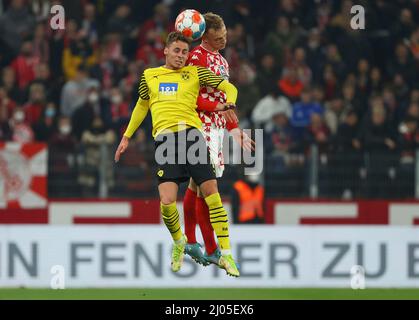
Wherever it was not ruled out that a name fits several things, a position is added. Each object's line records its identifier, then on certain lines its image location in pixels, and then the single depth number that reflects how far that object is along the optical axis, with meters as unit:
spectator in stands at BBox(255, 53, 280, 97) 21.31
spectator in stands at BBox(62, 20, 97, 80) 21.72
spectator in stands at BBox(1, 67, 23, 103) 21.06
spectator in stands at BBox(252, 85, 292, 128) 20.75
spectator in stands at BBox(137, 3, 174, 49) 22.17
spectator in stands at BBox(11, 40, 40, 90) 21.47
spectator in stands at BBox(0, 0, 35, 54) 22.12
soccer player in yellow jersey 12.68
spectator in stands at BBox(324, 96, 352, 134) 20.86
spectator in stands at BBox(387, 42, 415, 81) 22.06
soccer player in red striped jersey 13.02
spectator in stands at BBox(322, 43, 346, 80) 21.94
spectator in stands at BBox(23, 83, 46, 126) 20.73
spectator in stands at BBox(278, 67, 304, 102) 21.22
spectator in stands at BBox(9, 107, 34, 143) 20.36
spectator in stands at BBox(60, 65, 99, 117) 21.09
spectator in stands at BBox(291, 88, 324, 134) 20.69
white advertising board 17.41
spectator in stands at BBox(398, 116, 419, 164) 19.83
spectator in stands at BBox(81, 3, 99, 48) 22.09
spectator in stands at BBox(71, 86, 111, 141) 20.42
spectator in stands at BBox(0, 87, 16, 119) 20.62
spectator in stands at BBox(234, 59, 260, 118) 21.02
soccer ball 12.69
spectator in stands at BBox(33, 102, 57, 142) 20.47
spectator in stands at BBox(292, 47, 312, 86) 21.60
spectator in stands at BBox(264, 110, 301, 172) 19.10
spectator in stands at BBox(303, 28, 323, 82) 21.91
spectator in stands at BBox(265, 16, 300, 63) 21.78
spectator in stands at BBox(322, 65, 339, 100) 21.70
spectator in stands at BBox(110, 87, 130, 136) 20.29
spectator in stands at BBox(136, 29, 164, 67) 21.61
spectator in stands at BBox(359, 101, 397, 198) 18.98
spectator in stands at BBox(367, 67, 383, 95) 21.88
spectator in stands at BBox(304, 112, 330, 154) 20.43
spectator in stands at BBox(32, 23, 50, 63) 21.66
